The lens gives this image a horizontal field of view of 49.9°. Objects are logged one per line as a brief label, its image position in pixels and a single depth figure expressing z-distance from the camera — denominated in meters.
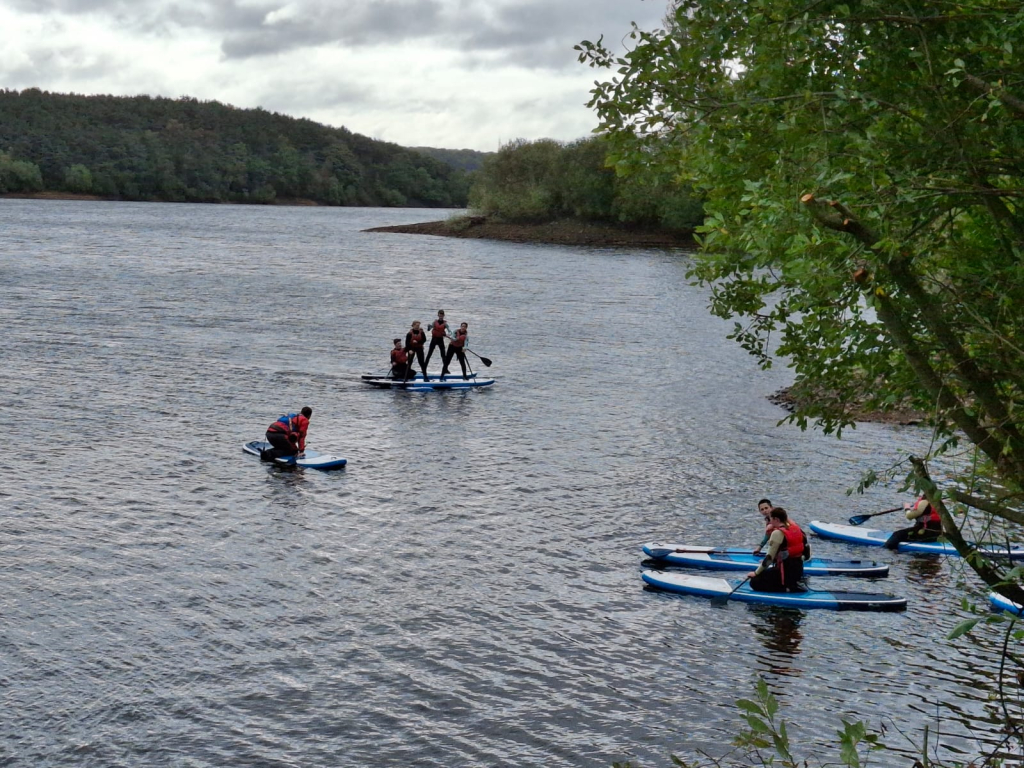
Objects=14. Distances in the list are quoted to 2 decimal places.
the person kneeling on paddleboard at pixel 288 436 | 25.09
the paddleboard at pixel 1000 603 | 17.38
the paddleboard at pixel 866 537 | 20.89
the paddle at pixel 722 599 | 18.08
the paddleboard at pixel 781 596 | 17.83
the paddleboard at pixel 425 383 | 35.75
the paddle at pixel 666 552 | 19.25
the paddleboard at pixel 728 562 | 19.25
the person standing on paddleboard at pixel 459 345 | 36.47
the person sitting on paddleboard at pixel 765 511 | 18.72
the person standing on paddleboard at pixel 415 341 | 35.31
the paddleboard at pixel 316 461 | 24.92
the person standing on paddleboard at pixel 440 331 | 37.61
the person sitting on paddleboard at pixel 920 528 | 20.83
